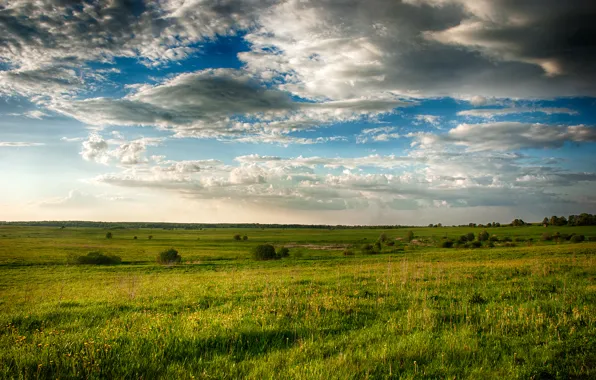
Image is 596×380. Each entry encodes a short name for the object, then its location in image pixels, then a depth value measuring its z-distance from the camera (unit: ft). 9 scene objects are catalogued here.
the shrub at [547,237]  280.92
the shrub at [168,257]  165.58
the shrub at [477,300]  39.45
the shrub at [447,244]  267.39
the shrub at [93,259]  164.45
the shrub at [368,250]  217.44
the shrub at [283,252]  201.20
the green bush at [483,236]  297.55
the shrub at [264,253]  183.07
